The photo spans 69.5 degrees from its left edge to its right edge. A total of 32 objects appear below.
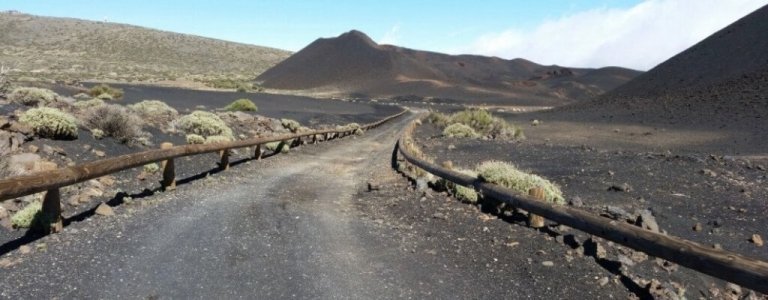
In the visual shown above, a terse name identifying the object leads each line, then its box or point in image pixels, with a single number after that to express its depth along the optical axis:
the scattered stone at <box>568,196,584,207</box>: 10.90
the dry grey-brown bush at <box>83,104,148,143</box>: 14.75
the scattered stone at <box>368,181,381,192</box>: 12.70
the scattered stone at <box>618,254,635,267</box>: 6.86
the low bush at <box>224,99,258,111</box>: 36.24
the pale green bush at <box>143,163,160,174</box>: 12.23
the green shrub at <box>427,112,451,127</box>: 41.61
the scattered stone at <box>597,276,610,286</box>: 6.13
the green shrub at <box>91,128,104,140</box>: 14.30
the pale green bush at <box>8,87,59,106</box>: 18.09
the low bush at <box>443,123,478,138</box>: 30.33
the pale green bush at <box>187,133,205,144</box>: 17.17
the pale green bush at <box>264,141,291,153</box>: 20.26
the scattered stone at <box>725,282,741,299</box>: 7.05
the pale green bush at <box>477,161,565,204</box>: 10.41
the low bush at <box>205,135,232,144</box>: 17.56
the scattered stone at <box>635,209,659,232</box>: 8.53
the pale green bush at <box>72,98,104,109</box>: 19.38
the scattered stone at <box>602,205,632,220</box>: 10.36
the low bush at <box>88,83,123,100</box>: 34.91
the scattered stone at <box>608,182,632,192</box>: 13.92
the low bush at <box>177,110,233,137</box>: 19.59
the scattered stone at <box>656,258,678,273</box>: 7.21
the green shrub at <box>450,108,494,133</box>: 36.41
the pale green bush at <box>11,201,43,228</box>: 7.46
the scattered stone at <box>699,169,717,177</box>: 15.85
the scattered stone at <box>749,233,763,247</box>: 9.76
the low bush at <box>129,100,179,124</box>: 19.83
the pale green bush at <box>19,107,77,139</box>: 12.50
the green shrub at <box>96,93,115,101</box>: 32.44
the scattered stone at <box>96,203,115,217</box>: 8.58
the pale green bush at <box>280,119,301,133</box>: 29.56
